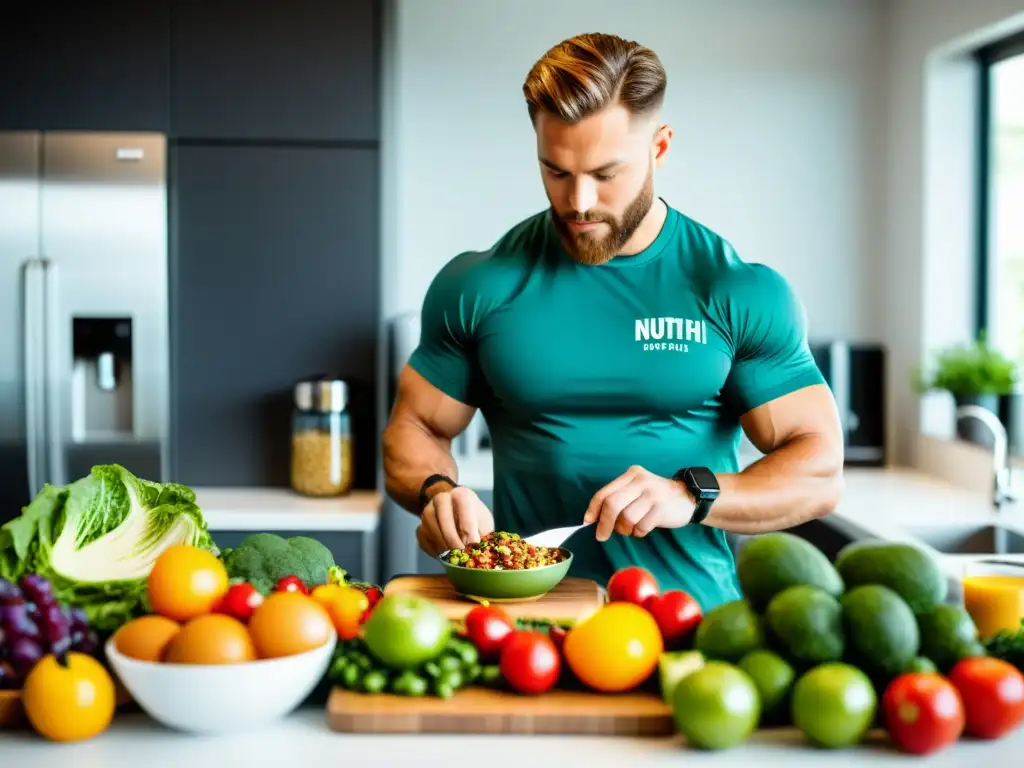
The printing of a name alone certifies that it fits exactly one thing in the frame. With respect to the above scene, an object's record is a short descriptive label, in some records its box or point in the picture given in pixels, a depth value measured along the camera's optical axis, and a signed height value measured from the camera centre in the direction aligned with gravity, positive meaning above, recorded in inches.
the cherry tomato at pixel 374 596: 60.0 -12.5
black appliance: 155.9 -4.7
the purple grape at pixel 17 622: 50.1 -11.3
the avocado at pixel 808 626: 47.4 -10.8
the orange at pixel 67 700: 47.5 -14.0
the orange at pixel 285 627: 48.5 -11.2
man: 74.4 +0.8
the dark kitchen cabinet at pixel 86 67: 134.7 +35.1
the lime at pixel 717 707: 45.9 -13.8
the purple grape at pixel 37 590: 50.9 -10.1
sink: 119.3 -17.8
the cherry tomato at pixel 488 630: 52.9 -12.4
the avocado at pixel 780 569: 50.0 -9.0
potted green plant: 138.4 -1.6
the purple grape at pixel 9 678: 50.4 -13.9
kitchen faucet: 122.3 -10.6
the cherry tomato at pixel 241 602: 51.4 -10.8
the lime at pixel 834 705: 45.8 -13.6
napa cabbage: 54.8 -8.8
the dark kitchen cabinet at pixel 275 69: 135.0 +35.0
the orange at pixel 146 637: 48.4 -11.7
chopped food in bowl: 65.2 -10.9
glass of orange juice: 57.1 -11.5
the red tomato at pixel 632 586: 57.2 -11.2
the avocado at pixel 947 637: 48.9 -11.6
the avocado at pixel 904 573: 49.6 -9.1
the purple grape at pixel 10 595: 50.2 -10.2
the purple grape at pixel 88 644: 51.8 -12.7
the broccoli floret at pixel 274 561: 59.5 -10.4
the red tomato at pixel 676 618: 53.7 -11.9
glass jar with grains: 132.1 -8.9
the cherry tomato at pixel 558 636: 53.6 -12.8
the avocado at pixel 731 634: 49.4 -11.7
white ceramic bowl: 46.7 -13.4
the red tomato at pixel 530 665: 50.4 -13.2
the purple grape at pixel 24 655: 50.1 -12.8
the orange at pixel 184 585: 51.1 -10.0
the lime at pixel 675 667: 49.4 -13.1
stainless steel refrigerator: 135.7 +7.3
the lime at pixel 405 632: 50.3 -11.8
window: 145.0 +21.0
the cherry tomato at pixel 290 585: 55.6 -10.8
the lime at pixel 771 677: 47.3 -12.9
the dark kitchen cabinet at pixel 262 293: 136.9 +8.7
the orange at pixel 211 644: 47.4 -11.7
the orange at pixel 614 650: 50.6 -12.7
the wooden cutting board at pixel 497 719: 48.9 -15.2
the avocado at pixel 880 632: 47.0 -10.9
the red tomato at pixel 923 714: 45.5 -13.9
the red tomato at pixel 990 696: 46.8 -13.4
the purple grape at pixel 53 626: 50.4 -11.6
